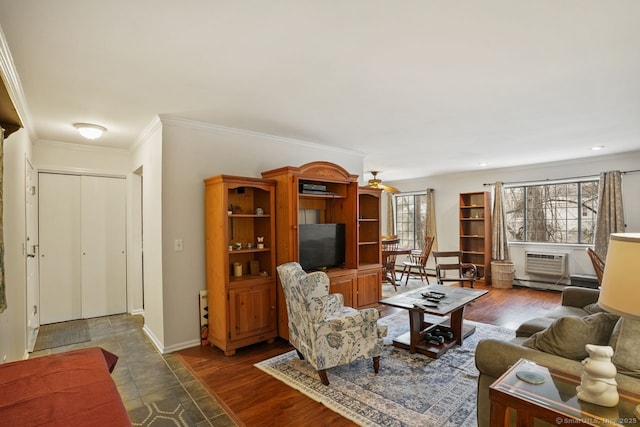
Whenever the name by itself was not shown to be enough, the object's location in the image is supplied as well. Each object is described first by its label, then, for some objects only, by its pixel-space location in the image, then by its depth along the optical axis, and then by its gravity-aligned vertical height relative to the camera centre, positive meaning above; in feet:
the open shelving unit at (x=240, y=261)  11.23 -1.65
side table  4.25 -2.64
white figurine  4.44 -2.31
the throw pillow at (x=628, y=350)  5.21 -2.24
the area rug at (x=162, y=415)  7.54 -4.70
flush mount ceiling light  11.89 +3.34
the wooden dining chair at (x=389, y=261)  21.86 -3.11
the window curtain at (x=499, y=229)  22.81 -1.10
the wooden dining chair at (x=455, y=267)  20.52 -3.67
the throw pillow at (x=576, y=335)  5.96 -2.25
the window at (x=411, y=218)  28.94 -0.25
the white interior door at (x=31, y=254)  11.98 -1.28
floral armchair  9.02 -3.16
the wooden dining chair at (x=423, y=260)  22.71 -3.23
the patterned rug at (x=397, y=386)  7.61 -4.65
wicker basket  21.76 -4.03
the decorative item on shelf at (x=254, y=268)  12.80 -1.97
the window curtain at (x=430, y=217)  27.30 -0.17
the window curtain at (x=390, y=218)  30.50 -0.22
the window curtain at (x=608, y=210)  18.29 +0.12
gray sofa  5.24 -2.64
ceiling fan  19.58 +1.92
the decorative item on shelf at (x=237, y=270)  12.19 -1.93
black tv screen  13.11 -1.20
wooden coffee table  10.94 -3.57
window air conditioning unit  20.48 -3.23
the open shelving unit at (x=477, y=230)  23.39 -1.22
